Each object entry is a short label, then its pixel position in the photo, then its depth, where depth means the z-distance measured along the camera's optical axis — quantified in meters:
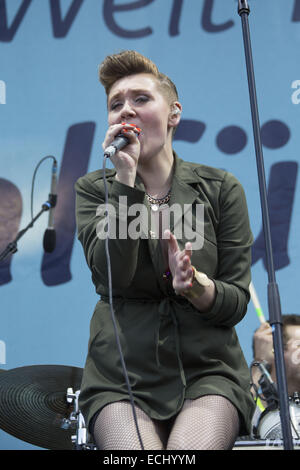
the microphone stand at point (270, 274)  2.57
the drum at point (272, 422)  5.10
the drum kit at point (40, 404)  5.04
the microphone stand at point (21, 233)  6.27
